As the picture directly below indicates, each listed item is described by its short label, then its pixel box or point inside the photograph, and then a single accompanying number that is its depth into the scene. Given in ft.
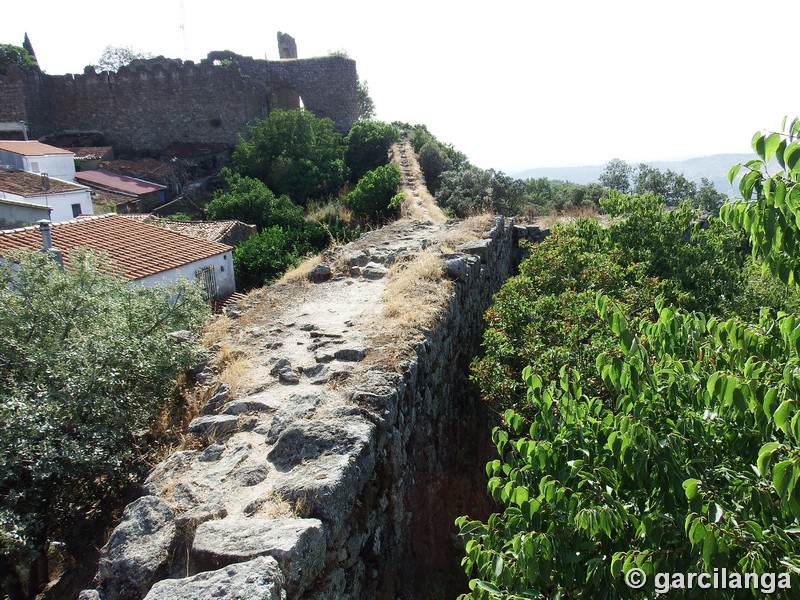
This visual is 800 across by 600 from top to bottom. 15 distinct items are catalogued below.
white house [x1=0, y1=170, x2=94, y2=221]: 58.65
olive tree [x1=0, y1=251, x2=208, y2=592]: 13.74
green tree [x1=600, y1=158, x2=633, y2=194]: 92.36
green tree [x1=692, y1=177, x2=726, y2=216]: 86.22
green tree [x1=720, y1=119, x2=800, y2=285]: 9.21
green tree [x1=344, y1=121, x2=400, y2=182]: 74.66
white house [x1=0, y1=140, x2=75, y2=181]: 71.56
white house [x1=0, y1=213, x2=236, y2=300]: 38.46
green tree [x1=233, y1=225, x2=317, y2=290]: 55.21
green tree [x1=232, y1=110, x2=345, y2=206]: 72.13
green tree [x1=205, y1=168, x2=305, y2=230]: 65.27
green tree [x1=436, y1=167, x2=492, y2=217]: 54.44
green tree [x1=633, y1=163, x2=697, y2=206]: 86.07
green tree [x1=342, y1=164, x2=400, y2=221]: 56.39
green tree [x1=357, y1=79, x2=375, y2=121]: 120.47
